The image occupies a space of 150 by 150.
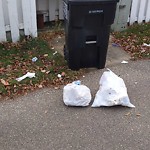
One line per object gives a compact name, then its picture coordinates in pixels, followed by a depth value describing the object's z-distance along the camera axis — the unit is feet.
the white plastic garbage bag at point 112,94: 11.60
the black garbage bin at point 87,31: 12.46
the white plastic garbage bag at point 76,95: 11.67
